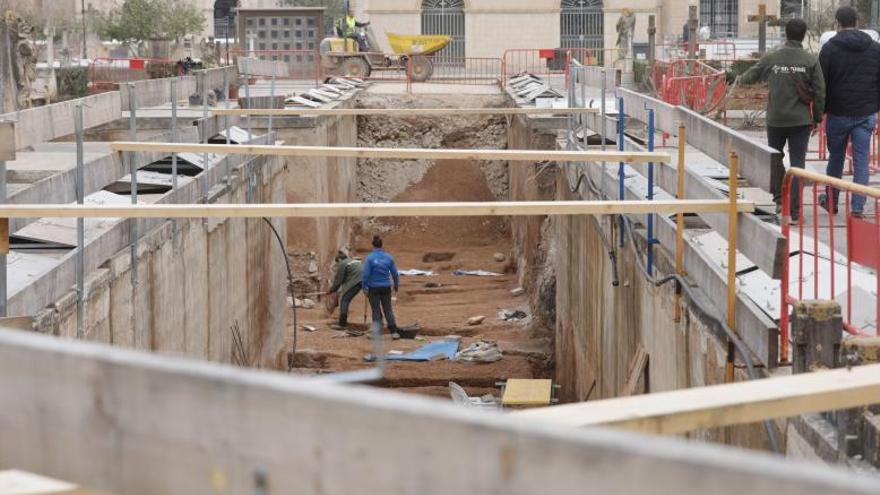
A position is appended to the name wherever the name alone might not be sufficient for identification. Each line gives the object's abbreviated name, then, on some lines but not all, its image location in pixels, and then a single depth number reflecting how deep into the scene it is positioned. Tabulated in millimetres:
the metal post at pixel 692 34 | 36872
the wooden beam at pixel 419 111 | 15423
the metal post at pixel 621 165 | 12484
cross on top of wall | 35900
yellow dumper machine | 41656
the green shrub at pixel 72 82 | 39625
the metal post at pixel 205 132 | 14539
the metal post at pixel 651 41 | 38559
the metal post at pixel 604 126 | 14889
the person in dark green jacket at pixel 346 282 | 21625
